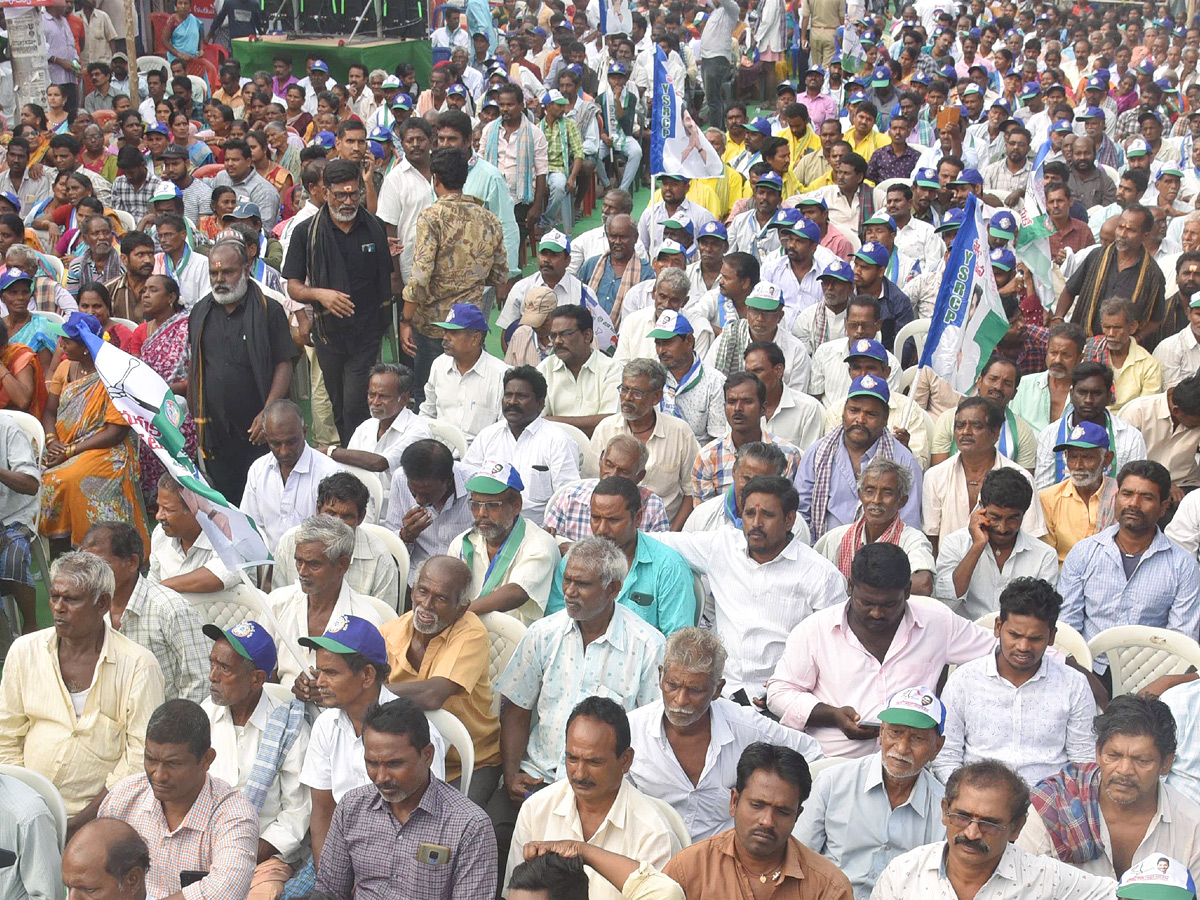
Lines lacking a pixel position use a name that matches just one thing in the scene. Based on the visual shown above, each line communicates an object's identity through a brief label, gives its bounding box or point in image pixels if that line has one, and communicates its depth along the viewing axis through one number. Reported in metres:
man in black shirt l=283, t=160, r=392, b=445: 7.94
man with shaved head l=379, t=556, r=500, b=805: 5.05
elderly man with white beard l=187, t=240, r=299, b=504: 7.49
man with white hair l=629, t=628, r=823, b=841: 4.61
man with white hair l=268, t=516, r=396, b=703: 5.37
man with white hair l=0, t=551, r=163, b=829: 4.86
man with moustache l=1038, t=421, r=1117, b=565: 6.24
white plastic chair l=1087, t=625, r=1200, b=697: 5.37
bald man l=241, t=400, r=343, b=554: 6.47
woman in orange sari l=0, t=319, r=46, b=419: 7.54
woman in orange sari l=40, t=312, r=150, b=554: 7.20
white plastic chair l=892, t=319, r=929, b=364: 8.47
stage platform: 16.92
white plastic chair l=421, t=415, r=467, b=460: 7.14
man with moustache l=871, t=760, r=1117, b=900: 4.01
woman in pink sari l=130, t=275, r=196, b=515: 7.94
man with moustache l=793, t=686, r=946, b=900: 4.47
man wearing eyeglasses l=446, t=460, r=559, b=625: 5.79
